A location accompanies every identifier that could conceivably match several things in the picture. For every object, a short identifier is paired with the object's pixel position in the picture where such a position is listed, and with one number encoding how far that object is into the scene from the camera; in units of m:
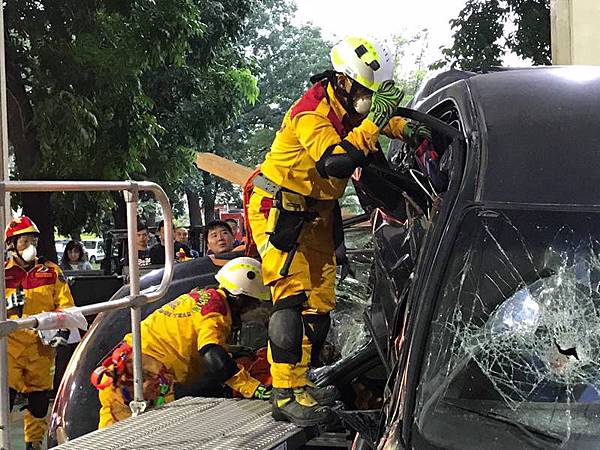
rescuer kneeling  3.71
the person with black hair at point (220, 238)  6.62
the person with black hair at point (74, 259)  10.71
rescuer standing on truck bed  3.01
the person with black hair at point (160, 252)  9.22
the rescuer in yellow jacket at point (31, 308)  6.06
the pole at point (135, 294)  3.39
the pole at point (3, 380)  2.54
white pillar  8.78
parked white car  22.36
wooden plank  6.89
